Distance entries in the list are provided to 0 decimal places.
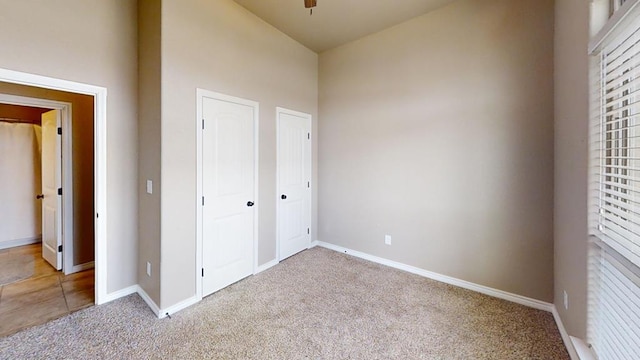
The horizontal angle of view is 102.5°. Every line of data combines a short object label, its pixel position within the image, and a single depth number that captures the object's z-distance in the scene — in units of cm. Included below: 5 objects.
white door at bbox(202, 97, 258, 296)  268
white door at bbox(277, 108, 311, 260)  362
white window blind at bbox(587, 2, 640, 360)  126
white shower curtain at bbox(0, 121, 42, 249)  407
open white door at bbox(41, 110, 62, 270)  317
